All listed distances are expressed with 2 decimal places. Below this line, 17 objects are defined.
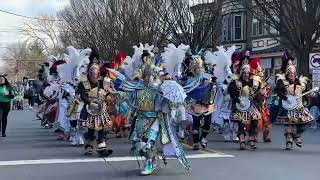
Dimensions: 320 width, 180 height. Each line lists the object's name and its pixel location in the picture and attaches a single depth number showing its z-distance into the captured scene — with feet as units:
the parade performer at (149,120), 32.55
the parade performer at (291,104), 42.88
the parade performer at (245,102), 43.52
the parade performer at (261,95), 44.68
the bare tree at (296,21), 78.60
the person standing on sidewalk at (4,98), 56.54
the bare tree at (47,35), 310.24
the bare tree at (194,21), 98.37
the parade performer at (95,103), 39.27
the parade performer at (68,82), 45.60
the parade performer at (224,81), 49.42
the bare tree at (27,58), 361.18
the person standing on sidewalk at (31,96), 125.48
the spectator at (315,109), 65.21
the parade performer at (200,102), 43.42
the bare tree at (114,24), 110.11
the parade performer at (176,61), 44.27
